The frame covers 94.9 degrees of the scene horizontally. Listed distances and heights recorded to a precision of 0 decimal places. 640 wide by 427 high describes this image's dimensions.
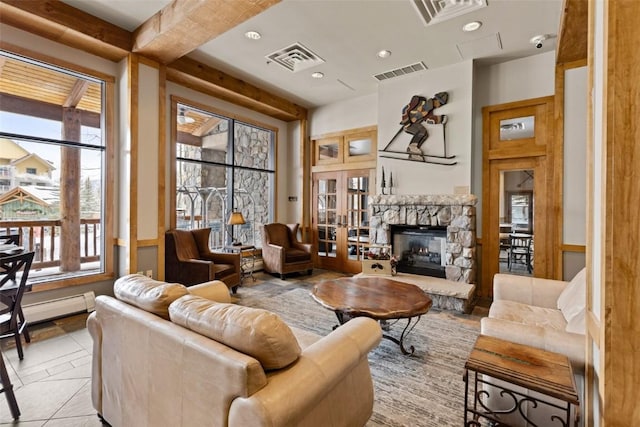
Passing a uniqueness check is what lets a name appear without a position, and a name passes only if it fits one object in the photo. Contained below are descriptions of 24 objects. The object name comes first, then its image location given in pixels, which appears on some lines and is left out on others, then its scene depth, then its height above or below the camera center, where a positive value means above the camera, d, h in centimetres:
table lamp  474 -12
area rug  188 -128
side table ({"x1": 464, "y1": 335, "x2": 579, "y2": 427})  128 -75
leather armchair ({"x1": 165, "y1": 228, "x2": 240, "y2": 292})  395 -71
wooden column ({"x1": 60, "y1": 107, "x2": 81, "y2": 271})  364 +32
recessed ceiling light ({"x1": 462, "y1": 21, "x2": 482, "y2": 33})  331 +213
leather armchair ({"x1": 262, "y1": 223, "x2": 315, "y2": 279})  522 -73
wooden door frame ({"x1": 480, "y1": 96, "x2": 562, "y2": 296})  385 +55
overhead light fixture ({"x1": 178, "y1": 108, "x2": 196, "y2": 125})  474 +152
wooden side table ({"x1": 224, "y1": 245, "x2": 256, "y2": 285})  498 -88
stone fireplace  412 -10
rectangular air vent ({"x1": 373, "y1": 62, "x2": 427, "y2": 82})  436 +217
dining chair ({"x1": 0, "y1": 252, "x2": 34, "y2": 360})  208 -61
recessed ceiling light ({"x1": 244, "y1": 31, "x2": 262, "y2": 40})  352 +215
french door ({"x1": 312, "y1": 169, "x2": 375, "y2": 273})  569 -11
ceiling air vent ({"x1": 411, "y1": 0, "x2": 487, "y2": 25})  299 +214
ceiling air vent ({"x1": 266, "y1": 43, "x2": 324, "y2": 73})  394 +219
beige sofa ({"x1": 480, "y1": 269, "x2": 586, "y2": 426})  159 -74
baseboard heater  305 -106
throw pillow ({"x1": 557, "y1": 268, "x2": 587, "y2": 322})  202 -64
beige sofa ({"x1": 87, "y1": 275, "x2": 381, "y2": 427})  106 -64
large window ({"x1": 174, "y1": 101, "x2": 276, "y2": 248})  488 +71
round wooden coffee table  231 -77
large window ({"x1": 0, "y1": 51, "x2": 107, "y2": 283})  326 +58
